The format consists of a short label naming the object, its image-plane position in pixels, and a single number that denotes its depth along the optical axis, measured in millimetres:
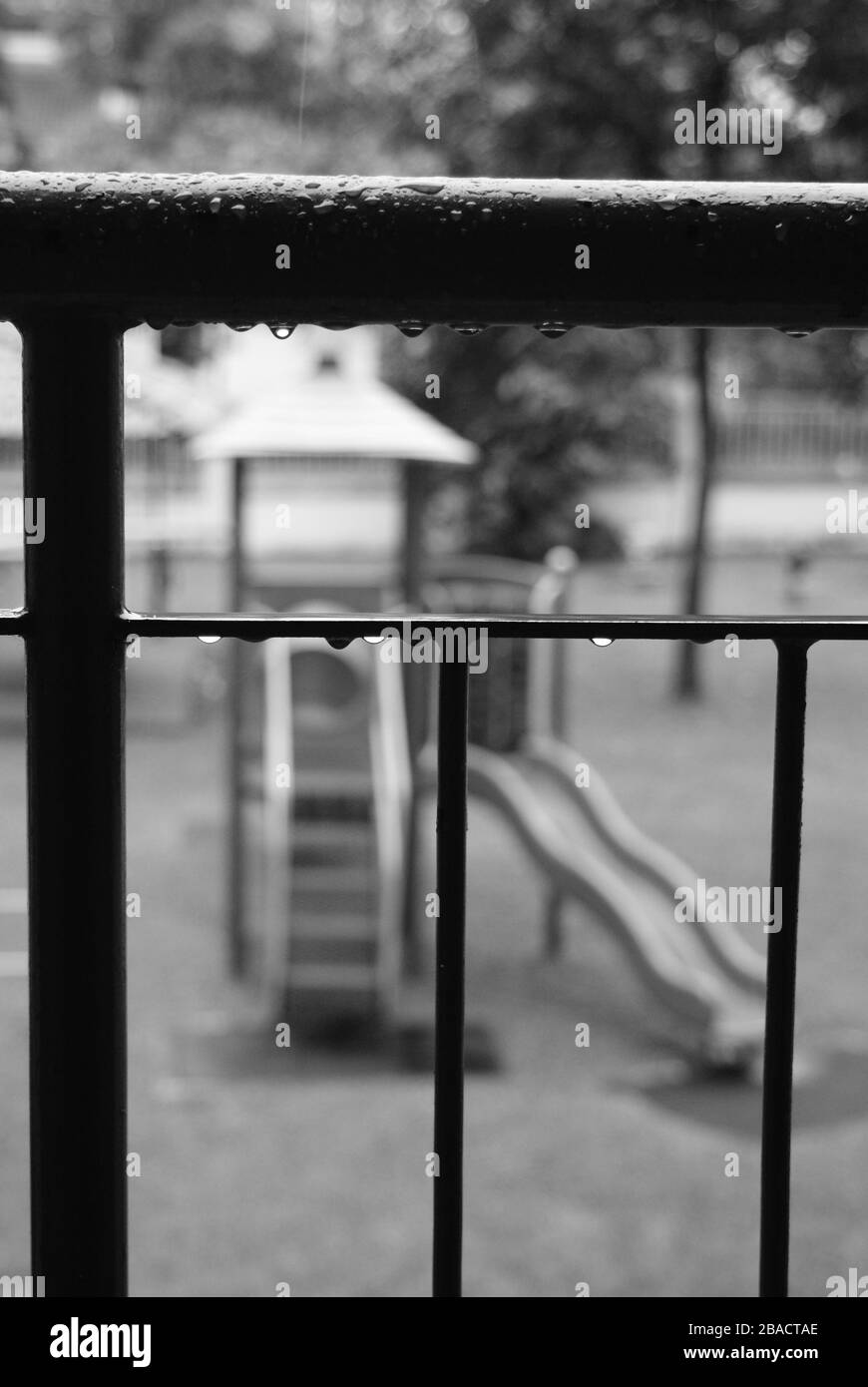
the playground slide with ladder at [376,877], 6035
